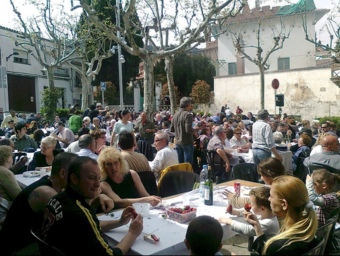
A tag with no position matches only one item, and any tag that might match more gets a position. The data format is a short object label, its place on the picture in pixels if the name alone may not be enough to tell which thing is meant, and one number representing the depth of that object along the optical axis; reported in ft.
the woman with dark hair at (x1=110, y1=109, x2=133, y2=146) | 27.96
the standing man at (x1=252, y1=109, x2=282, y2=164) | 21.36
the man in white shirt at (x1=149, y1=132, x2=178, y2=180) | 17.90
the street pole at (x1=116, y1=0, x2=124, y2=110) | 42.73
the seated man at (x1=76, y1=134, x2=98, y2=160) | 17.78
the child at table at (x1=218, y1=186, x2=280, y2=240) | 9.41
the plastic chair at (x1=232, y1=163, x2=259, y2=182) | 17.93
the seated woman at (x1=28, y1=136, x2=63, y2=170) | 18.33
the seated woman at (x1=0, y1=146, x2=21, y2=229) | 12.59
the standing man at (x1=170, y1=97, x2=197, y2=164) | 23.82
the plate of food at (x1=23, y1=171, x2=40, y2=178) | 16.96
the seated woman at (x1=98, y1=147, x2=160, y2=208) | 11.87
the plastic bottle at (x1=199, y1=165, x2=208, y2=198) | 13.58
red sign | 66.59
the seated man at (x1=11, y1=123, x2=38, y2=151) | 24.48
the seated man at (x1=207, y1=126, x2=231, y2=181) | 22.66
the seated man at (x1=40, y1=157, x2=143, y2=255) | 7.11
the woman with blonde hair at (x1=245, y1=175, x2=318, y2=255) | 7.74
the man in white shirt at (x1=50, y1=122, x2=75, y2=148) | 28.14
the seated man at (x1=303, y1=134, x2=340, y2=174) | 14.05
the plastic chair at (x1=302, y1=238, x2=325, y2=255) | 7.59
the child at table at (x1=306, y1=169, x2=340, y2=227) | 11.51
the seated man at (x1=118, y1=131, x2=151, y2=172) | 15.19
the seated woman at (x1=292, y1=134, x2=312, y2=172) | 21.74
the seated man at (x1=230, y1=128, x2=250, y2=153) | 26.02
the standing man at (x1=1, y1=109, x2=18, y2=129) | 39.40
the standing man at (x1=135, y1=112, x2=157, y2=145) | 30.37
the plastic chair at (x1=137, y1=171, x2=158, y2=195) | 14.52
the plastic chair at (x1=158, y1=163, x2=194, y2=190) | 15.98
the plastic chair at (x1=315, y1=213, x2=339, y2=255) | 8.75
